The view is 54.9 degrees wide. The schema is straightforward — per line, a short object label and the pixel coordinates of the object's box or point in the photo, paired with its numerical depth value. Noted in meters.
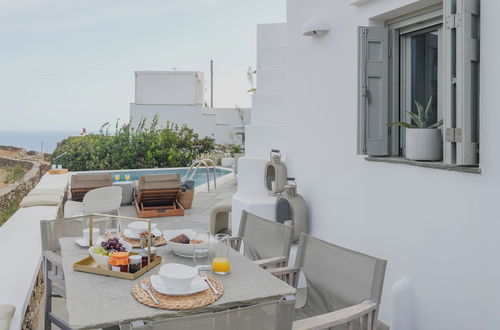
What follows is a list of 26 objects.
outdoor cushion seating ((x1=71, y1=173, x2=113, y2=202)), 7.87
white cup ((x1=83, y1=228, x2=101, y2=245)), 2.98
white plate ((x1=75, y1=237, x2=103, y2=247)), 2.90
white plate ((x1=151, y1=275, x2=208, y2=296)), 2.10
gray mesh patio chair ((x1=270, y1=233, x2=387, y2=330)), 2.14
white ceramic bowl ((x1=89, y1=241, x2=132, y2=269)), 2.44
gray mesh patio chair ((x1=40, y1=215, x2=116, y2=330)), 3.02
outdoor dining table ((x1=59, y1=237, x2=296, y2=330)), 1.88
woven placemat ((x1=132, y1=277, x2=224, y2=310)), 1.99
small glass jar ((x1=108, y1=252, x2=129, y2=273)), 2.37
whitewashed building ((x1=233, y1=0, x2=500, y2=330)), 2.75
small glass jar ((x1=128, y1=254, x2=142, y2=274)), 2.39
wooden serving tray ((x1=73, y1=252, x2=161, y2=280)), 2.34
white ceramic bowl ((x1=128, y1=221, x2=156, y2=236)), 3.11
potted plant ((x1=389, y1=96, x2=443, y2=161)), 3.19
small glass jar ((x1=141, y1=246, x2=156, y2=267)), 2.48
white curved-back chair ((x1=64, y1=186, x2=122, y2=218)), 5.99
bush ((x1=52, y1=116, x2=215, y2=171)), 14.98
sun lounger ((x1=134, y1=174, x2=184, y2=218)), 7.91
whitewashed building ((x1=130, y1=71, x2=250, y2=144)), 27.58
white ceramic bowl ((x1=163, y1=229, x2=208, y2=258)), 2.71
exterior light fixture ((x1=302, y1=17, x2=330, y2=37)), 4.21
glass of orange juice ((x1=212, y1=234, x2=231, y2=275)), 2.45
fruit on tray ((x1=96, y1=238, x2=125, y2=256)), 2.59
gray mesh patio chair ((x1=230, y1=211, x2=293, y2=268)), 3.04
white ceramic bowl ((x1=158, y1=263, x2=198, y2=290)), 2.11
